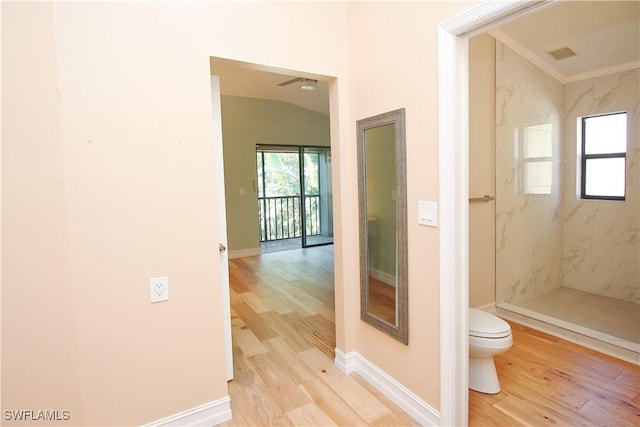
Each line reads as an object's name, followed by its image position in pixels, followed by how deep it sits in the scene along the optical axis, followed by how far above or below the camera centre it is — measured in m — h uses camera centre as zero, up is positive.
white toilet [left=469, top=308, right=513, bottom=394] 2.10 -0.97
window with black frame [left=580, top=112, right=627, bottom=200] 3.53 +0.29
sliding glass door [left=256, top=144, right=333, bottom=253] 6.80 -0.07
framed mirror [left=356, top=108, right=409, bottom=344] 1.98 -0.20
